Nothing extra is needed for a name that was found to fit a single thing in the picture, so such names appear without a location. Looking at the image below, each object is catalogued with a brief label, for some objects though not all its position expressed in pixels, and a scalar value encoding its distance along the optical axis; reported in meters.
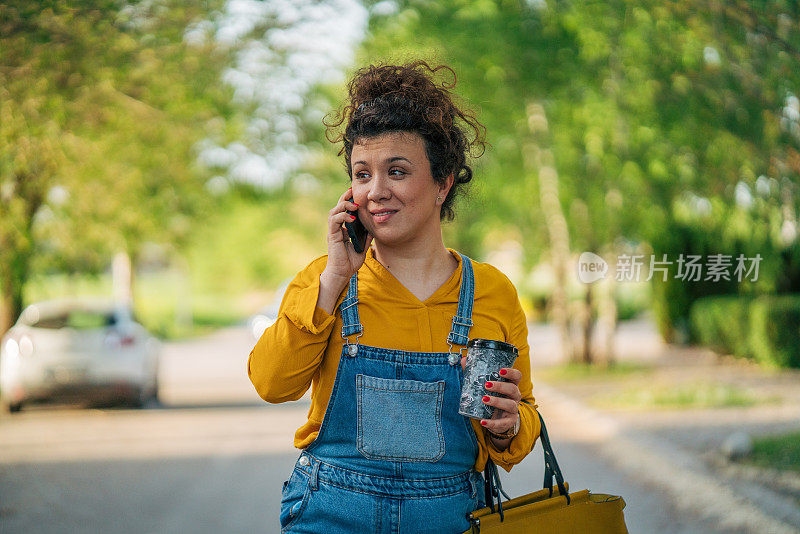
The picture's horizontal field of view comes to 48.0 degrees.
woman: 2.19
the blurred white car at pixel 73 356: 11.93
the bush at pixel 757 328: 16.17
